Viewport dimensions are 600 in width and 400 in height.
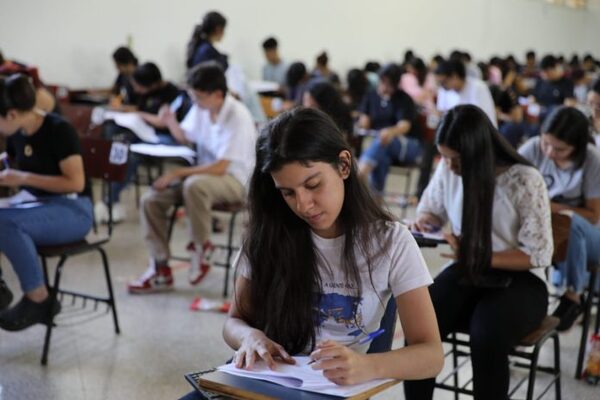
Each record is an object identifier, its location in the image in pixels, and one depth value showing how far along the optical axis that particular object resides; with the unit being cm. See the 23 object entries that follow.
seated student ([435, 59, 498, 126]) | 586
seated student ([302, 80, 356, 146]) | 471
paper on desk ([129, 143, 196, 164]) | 397
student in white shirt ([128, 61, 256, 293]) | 380
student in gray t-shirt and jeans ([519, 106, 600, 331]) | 290
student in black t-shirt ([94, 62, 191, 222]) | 498
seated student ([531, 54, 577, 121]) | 965
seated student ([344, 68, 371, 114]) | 702
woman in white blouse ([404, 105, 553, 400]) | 232
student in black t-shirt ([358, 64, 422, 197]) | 552
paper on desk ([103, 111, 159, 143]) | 472
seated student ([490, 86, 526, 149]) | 657
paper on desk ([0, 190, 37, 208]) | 307
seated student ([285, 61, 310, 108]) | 698
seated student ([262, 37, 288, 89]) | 852
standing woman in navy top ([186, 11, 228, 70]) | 556
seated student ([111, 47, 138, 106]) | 633
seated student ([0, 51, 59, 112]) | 394
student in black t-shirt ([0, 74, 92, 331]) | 291
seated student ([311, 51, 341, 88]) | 885
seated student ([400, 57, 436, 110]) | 870
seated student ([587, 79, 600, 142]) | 400
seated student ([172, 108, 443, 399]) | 151
